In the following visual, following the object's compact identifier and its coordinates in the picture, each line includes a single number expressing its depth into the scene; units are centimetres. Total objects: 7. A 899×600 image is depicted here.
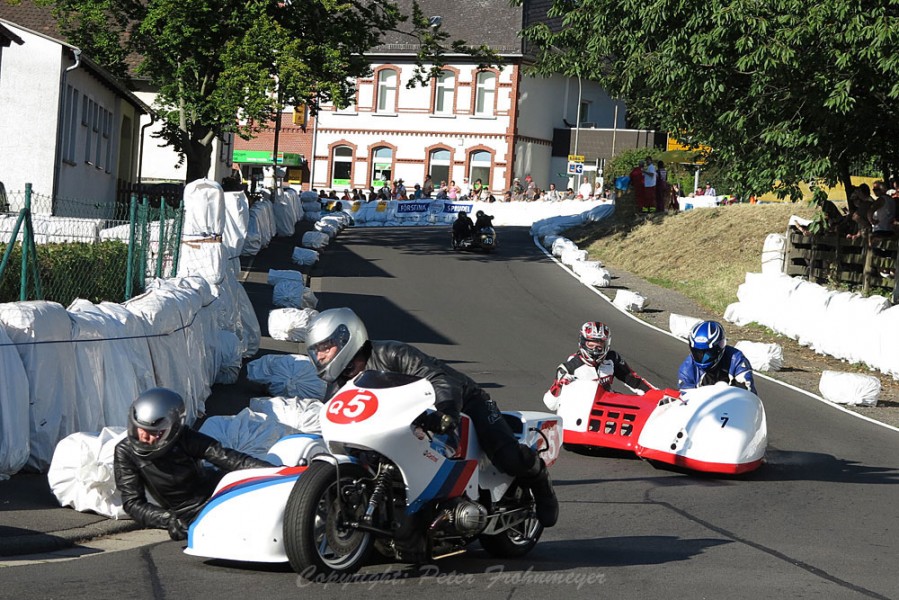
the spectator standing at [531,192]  5185
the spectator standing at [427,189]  5069
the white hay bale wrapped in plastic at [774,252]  2642
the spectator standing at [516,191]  5344
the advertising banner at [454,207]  4725
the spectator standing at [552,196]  4900
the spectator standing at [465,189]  5608
